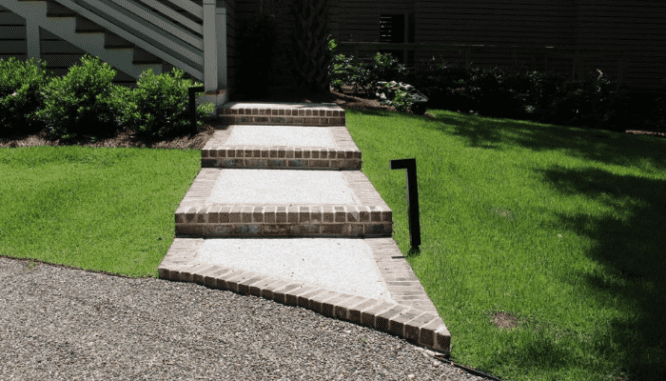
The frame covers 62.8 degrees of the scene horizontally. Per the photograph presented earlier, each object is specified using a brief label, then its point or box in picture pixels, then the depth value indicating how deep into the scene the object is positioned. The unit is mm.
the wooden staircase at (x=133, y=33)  7996
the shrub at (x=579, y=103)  11008
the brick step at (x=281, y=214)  4371
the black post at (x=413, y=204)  4090
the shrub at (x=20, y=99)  6980
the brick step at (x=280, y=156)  6035
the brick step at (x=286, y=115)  8023
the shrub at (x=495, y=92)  11188
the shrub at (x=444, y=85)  11188
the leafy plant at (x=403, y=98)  9570
